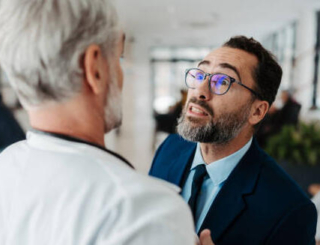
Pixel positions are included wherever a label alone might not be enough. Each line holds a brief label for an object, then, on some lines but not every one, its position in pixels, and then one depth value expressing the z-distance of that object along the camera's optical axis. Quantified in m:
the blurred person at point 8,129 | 2.22
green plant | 3.39
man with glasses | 1.03
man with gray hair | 0.55
